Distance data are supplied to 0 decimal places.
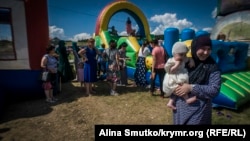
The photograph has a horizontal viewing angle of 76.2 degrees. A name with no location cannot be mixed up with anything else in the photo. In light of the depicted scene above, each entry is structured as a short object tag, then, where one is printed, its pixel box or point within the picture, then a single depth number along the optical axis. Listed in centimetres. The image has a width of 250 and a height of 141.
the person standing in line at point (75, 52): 564
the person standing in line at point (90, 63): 466
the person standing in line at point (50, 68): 423
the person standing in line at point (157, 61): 453
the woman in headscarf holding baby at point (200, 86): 150
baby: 159
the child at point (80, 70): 515
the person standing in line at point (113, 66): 500
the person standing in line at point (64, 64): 594
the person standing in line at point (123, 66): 581
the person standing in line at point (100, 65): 694
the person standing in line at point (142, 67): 561
